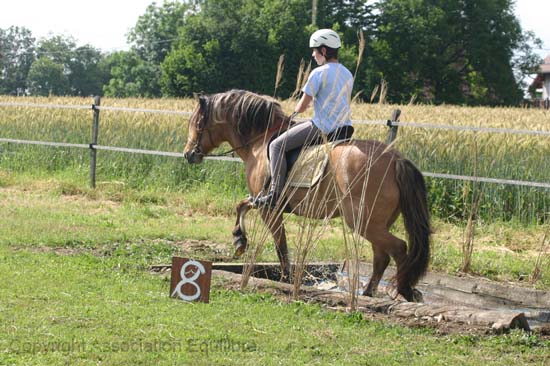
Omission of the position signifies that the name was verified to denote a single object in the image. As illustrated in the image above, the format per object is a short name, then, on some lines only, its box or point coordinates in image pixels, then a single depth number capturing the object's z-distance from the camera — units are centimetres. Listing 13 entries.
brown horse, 769
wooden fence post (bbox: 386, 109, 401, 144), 1256
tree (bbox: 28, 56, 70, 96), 8812
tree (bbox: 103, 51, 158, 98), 7506
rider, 810
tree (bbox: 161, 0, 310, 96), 4819
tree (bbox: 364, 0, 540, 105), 5478
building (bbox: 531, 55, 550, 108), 7684
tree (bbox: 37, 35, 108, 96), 9662
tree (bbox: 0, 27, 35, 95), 8812
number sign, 693
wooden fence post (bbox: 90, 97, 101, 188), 1582
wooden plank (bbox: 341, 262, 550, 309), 838
